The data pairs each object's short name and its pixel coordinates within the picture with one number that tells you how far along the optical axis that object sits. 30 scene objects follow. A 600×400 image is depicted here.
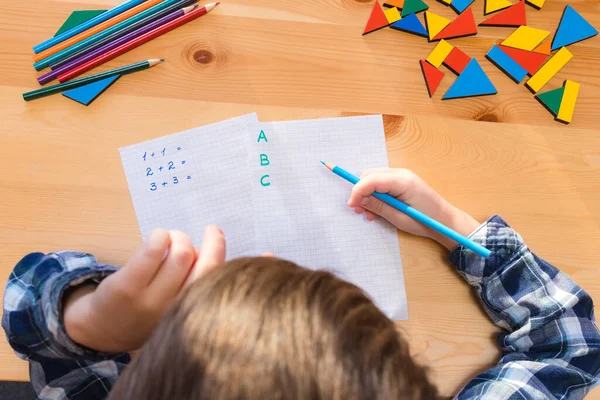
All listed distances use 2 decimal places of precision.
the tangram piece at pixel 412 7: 0.70
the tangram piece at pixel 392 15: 0.69
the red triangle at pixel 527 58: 0.69
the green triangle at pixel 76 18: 0.66
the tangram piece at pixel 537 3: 0.71
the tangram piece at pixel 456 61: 0.69
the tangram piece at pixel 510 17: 0.70
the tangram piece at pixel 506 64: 0.69
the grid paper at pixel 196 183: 0.63
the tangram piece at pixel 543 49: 0.70
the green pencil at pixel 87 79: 0.64
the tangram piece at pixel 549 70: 0.69
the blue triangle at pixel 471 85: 0.68
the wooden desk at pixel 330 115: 0.62
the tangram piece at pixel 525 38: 0.70
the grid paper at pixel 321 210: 0.63
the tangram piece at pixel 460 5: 0.70
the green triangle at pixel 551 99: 0.69
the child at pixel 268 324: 0.37
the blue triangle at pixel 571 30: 0.70
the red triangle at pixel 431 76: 0.68
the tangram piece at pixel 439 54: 0.69
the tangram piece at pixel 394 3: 0.70
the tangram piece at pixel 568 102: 0.68
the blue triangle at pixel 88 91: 0.64
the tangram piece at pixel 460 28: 0.70
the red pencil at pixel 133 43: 0.65
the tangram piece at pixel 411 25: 0.69
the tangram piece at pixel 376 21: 0.69
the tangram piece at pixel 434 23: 0.70
